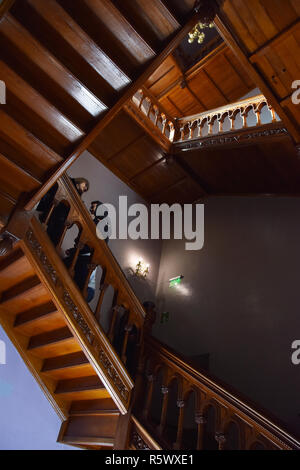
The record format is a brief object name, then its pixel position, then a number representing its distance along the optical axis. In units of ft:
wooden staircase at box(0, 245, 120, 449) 11.13
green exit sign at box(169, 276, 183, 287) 22.93
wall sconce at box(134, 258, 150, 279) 23.67
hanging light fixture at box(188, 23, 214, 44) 22.69
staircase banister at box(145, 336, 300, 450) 8.86
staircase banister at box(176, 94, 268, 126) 19.18
